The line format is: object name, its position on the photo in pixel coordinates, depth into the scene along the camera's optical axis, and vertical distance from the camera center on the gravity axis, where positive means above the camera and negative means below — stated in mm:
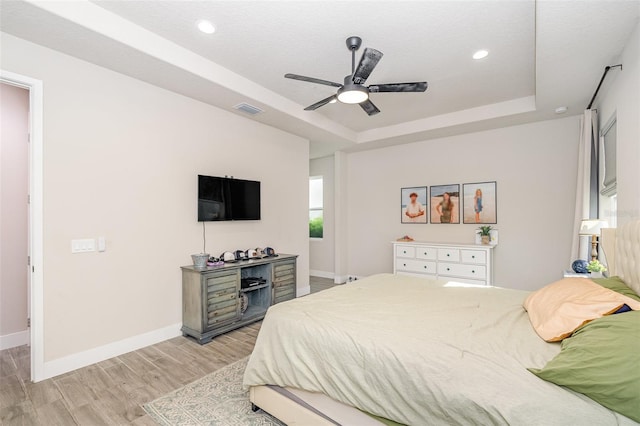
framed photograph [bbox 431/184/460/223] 5227 +136
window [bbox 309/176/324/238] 7094 +125
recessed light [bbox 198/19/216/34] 2562 +1598
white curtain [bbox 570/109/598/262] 3674 +376
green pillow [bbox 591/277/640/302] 1842 -492
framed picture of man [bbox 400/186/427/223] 5574 +140
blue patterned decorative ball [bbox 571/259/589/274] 3248 -599
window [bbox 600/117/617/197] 3029 +561
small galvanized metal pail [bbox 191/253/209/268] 3420 -527
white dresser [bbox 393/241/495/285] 4574 -792
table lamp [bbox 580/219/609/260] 3111 -159
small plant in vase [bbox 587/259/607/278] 3043 -579
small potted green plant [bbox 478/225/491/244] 4816 -363
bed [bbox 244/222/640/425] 1185 -709
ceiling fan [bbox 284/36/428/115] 2533 +1130
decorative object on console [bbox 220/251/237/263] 3826 -558
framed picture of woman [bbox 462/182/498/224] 4910 +141
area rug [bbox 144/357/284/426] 2041 -1391
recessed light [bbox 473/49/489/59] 2974 +1559
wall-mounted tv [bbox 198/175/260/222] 3738 +184
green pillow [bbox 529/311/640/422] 1052 -584
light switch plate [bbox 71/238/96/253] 2798 -296
